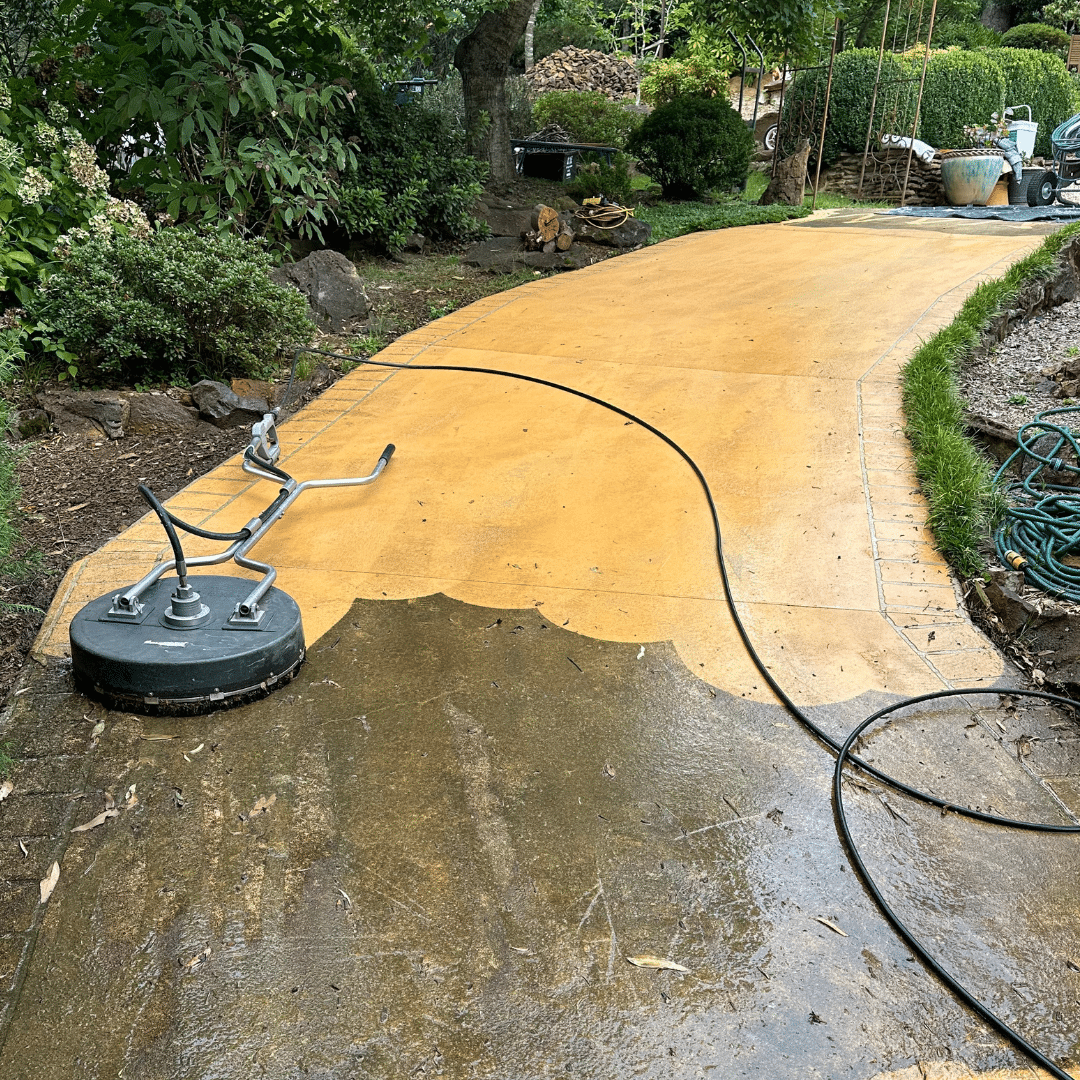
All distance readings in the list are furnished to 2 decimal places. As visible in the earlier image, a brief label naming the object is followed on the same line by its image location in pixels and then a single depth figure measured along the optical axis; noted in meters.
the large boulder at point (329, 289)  6.17
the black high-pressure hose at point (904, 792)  1.84
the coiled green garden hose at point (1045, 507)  3.39
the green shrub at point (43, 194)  4.82
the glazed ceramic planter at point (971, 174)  12.02
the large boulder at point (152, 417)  4.59
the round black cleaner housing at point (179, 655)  2.54
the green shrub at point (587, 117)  12.83
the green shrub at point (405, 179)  7.61
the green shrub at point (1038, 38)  18.33
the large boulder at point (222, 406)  4.65
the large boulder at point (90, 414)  4.51
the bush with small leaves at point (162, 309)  4.75
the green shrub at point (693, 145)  10.85
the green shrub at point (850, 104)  13.23
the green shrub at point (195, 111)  5.46
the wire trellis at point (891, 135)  12.89
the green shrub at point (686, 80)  13.41
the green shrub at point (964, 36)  18.17
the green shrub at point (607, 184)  9.66
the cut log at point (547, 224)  8.23
